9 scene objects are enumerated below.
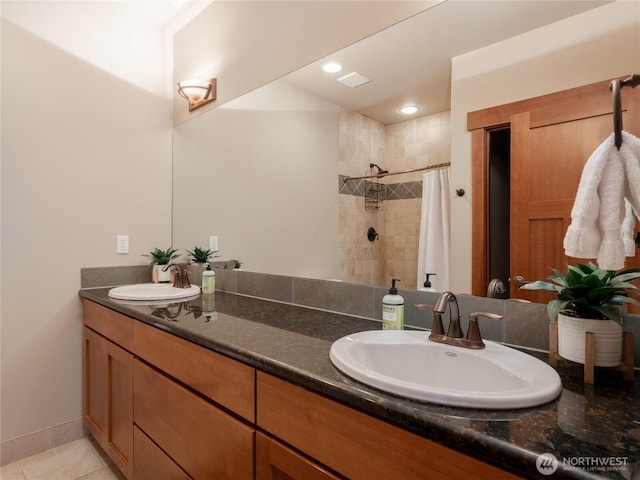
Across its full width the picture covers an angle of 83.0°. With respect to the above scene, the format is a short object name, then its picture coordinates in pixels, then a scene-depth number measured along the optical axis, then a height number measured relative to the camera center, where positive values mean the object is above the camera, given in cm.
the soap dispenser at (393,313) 113 -23
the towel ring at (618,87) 84 +36
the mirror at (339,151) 122 +40
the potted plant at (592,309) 79 -16
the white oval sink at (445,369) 65 -29
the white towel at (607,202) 76 +8
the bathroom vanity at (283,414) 57 -36
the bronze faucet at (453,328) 94 -24
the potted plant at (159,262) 224 -13
